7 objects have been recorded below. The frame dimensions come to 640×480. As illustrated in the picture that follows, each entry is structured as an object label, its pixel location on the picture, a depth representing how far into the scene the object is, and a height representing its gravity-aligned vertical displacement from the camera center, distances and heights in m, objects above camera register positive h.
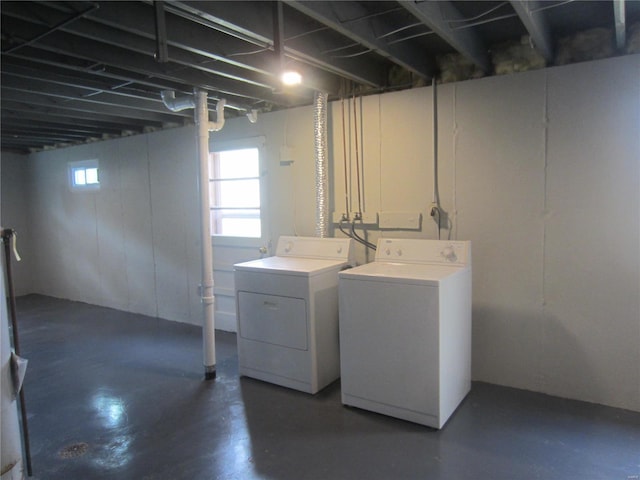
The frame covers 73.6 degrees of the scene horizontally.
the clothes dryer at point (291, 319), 2.91 -0.78
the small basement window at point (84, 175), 5.56 +0.52
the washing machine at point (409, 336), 2.40 -0.77
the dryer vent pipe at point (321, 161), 3.39 +0.37
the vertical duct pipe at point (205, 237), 3.19 -0.20
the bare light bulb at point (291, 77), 2.52 +0.78
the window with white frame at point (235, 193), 4.15 +0.17
